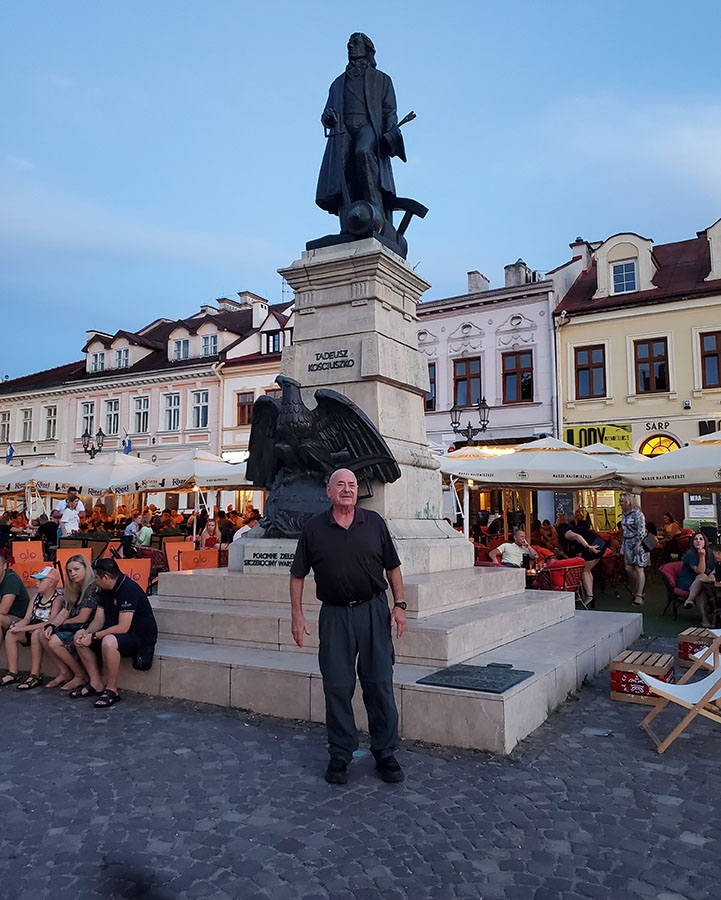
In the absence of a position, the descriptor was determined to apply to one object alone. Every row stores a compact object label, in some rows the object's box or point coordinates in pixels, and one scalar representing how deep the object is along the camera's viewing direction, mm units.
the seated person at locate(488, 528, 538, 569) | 11367
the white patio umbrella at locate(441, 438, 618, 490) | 13289
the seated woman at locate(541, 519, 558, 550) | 16188
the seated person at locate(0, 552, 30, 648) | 7098
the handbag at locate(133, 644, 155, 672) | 6074
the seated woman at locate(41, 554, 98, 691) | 6316
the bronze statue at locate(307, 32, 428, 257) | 8719
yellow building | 23391
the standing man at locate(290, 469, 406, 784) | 4273
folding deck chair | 4594
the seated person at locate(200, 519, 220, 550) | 14516
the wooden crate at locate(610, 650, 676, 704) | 5891
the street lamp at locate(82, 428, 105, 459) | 23888
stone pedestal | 7863
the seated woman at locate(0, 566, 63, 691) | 6656
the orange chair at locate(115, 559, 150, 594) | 9625
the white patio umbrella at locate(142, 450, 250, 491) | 17156
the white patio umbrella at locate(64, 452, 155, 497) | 18406
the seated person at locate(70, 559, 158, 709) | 6027
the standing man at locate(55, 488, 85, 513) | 16984
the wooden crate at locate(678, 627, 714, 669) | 6914
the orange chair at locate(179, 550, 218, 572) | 11219
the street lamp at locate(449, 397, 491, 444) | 18781
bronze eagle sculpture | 7262
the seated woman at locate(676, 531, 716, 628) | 10008
